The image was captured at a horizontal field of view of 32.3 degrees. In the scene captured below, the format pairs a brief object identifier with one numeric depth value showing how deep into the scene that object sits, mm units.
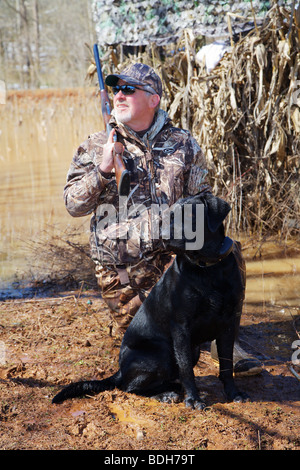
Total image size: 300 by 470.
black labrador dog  2695
